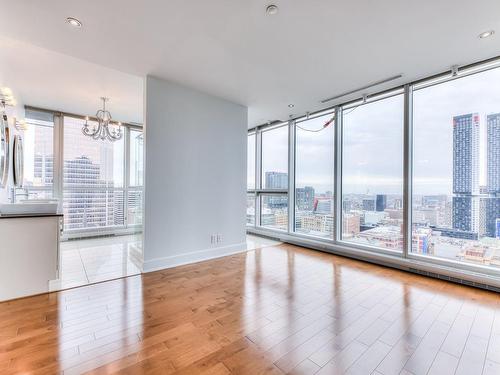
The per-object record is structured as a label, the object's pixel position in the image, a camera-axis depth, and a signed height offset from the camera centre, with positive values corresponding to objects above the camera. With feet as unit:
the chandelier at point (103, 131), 13.96 +3.44
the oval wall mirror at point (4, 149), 9.80 +1.59
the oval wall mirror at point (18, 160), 11.97 +1.41
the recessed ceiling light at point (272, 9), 6.77 +5.15
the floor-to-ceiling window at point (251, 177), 21.33 +1.05
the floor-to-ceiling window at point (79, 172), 16.08 +1.12
